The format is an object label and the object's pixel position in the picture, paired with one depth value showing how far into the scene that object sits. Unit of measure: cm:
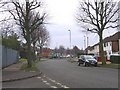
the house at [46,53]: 6982
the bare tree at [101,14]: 2192
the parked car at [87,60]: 2180
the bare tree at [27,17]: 1700
